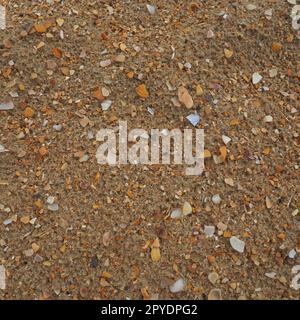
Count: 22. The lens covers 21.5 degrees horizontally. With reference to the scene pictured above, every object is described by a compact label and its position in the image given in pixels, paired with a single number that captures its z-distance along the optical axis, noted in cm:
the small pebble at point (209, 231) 66
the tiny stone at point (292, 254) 66
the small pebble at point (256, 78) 72
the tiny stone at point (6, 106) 70
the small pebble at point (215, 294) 65
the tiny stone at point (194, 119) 69
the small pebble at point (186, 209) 67
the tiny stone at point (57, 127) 69
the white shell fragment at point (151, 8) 74
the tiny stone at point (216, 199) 67
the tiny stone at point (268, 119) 70
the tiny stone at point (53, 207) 67
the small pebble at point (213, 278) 65
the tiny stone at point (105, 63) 71
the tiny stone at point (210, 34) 73
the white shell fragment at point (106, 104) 70
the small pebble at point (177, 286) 65
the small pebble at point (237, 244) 66
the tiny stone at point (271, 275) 66
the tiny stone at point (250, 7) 74
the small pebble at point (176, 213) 67
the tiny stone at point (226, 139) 69
